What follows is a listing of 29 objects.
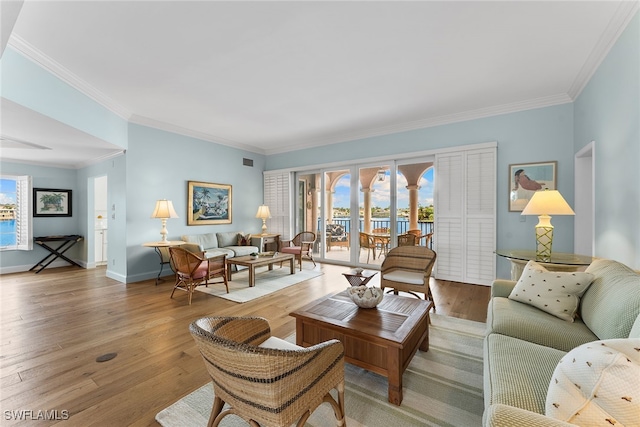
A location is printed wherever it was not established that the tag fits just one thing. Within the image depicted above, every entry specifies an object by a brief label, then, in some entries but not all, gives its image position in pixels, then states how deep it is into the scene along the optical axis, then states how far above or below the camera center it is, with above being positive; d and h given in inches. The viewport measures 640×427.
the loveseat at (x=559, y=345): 34.6 -26.3
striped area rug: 64.0 -48.4
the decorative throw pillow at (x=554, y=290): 76.6 -23.1
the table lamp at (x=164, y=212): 187.8 +1.0
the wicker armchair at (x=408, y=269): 124.0 -28.6
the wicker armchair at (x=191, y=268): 148.5 -31.5
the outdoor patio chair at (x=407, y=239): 212.1 -20.5
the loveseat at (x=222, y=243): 205.2 -25.2
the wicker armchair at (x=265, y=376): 43.4 -28.4
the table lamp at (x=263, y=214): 261.0 -0.8
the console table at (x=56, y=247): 233.8 -29.8
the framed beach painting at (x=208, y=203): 227.0 +8.6
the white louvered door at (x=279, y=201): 277.6 +12.4
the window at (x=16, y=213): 232.4 +0.6
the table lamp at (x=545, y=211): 112.9 +0.6
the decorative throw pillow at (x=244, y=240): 247.3 -24.3
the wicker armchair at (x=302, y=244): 239.9 -29.3
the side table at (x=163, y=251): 186.7 -26.6
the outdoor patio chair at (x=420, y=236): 208.4 -17.9
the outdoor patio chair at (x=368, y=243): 234.4 -26.1
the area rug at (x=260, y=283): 159.8 -47.2
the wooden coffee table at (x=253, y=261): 176.9 -32.8
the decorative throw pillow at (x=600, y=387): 32.7 -22.1
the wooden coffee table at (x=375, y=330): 70.1 -32.7
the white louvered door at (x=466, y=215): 178.4 -1.6
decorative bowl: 88.3 -27.3
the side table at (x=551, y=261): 103.8 -19.1
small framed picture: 243.9 +10.6
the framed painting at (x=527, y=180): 164.2 +19.8
